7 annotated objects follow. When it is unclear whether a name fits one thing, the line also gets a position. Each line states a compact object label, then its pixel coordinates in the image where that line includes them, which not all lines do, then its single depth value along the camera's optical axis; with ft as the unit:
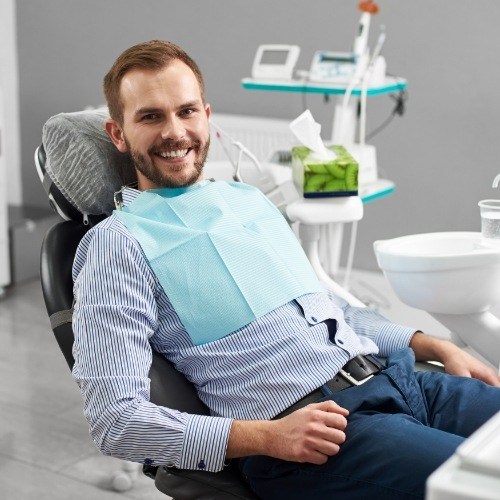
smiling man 4.56
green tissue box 6.69
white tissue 6.64
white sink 5.89
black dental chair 4.91
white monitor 10.28
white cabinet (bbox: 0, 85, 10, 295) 12.33
